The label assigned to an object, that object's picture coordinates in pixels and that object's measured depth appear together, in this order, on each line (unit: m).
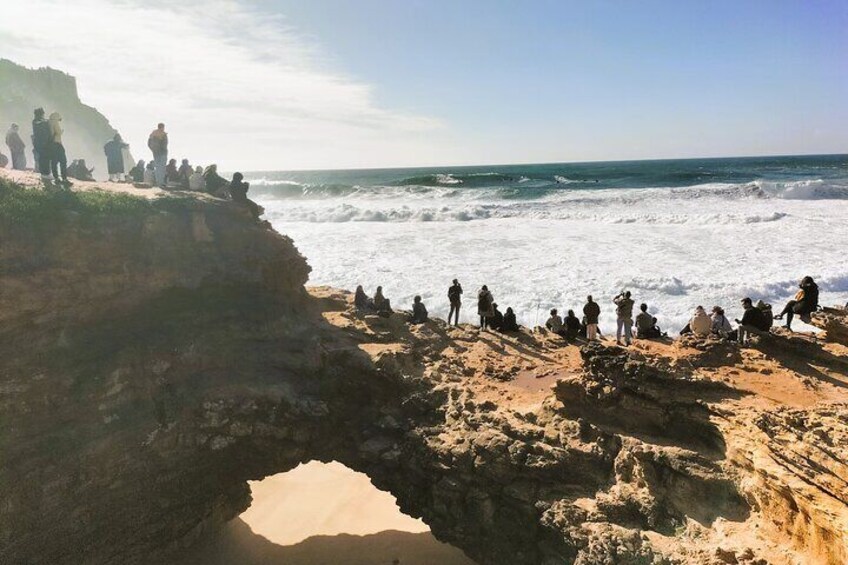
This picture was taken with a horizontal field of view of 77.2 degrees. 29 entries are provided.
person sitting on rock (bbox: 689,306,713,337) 11.80
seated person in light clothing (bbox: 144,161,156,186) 12.64
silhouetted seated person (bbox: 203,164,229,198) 12.09
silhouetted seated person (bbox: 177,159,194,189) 12.52
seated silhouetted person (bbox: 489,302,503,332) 13.03
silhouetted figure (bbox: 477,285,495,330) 13.98
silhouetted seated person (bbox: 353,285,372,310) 13.22
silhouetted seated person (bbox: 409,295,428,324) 12.91
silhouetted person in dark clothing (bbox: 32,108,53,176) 10.48
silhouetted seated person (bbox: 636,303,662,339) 12.66
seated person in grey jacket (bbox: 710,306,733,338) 12.48
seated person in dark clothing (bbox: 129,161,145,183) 13.77
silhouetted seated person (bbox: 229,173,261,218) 11.79
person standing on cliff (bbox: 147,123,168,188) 12.90
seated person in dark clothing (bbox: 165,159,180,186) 13.01
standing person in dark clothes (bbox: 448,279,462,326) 14.86
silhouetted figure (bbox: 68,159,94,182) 12.63
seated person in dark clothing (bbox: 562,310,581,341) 12.48
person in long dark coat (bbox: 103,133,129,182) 14.11
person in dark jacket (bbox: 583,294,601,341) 13.11
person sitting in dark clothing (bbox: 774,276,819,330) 12.12
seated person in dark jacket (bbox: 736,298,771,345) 11.04
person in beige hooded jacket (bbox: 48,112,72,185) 10.36
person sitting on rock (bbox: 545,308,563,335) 13.10
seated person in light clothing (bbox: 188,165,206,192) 11.98
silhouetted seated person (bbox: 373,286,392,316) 13.17
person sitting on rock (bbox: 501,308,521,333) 12.81
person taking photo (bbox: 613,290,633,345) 12.75
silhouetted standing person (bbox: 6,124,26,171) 12.38
